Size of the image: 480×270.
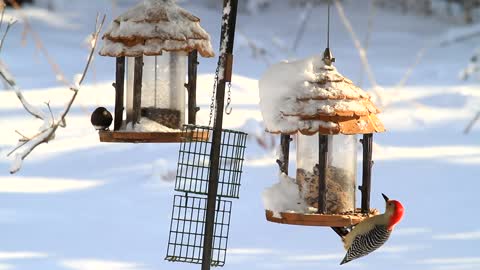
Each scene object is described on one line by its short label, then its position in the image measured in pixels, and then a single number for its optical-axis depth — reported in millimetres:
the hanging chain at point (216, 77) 7047
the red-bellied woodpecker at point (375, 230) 6961
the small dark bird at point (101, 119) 7859
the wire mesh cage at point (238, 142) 7512
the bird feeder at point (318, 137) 6863
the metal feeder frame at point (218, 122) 6973
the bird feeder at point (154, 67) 7898
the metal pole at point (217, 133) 6965
